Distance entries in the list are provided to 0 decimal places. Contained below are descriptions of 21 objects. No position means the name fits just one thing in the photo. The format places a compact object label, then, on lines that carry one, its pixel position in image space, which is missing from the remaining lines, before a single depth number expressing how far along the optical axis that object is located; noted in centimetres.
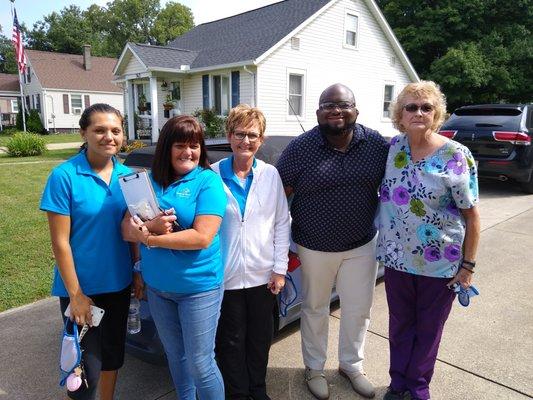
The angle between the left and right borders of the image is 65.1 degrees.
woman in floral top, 221
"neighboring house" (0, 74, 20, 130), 3619
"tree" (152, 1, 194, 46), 5094
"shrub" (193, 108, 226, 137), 1455
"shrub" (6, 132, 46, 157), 1430
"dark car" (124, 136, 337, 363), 244
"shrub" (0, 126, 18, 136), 2816
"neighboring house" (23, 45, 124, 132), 3028
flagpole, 2472
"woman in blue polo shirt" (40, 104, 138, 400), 184
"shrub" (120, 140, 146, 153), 1303
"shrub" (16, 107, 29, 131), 2773
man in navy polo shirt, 234
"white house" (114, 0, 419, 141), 1443
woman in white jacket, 219
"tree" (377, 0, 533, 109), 2133
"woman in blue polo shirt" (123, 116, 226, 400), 188
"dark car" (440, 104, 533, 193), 789
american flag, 2086
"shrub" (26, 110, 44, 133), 2730
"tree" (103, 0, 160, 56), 5316
